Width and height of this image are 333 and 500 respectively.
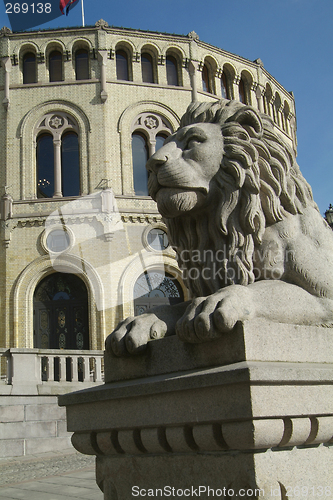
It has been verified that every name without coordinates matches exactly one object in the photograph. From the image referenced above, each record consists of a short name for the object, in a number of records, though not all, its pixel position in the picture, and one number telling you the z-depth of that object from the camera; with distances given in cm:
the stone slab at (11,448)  1072
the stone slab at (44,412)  1154
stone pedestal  192
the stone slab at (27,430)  1098
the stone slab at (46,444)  1096
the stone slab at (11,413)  1123
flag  2205
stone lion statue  253
